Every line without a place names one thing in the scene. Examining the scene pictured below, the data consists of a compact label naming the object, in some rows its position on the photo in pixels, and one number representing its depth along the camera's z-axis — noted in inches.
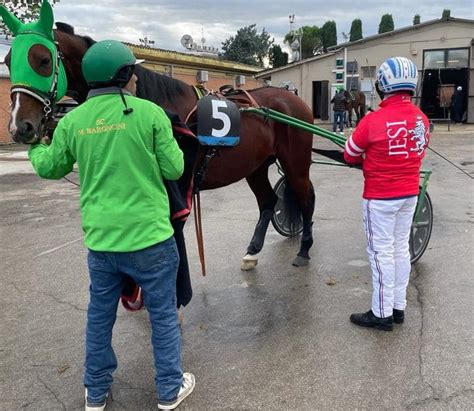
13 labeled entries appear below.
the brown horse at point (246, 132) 111.3
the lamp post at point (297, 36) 1538.3
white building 933.8
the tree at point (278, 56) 1910.8
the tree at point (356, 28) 2787.9
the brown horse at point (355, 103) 831.1
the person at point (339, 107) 810.8
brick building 740.6
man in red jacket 131.1
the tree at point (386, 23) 2859.3
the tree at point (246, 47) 2091.5
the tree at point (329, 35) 2610.7
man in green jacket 92.8
